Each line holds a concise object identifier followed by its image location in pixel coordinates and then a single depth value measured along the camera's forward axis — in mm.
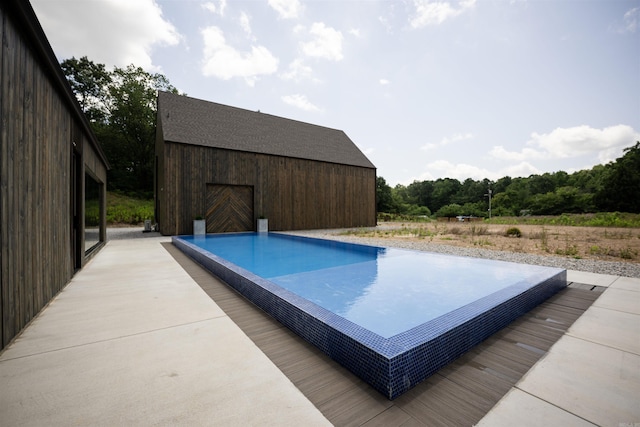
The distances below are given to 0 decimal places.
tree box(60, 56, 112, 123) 24875
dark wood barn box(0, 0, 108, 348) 2006
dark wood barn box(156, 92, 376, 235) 10781
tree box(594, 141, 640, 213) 28236
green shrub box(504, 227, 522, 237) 9742
